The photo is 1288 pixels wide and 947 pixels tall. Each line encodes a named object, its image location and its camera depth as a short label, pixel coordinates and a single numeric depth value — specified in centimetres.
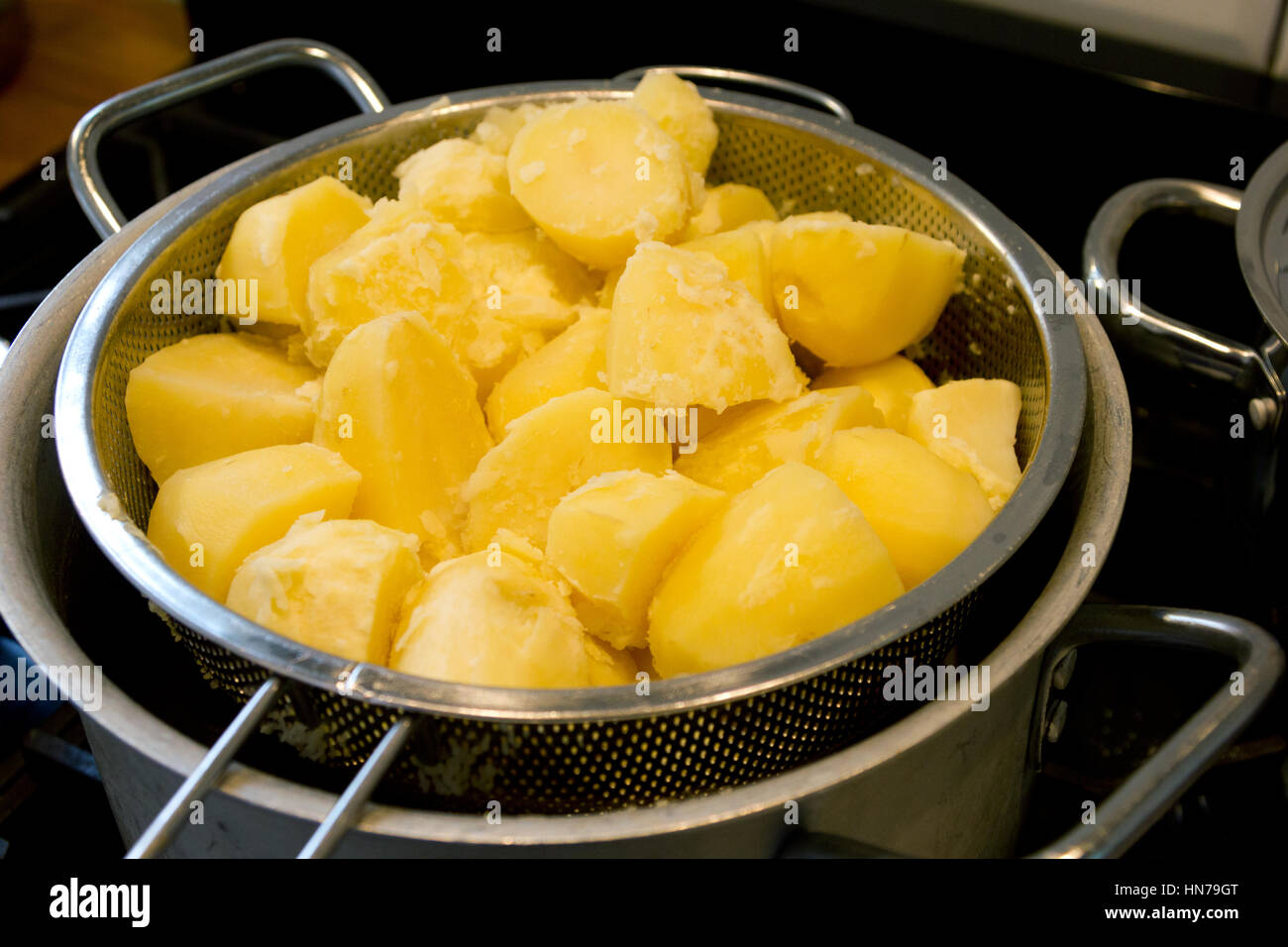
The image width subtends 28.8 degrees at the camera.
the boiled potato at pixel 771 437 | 59
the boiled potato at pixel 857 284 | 61
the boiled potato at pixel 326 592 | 55
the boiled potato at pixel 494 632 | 54
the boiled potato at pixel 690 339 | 59
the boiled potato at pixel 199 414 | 60
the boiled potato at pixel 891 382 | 63
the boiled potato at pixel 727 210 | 65
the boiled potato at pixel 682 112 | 66
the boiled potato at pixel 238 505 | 57
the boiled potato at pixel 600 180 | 62
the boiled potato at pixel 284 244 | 62
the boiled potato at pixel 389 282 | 61
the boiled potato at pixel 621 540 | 56
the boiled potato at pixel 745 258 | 62
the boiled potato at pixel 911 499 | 57
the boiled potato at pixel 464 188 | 64
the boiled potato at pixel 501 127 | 66
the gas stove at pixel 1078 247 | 64
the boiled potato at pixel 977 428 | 60
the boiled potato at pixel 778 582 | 55
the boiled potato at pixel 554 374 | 61
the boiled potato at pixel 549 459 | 59
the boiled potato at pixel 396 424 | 59
